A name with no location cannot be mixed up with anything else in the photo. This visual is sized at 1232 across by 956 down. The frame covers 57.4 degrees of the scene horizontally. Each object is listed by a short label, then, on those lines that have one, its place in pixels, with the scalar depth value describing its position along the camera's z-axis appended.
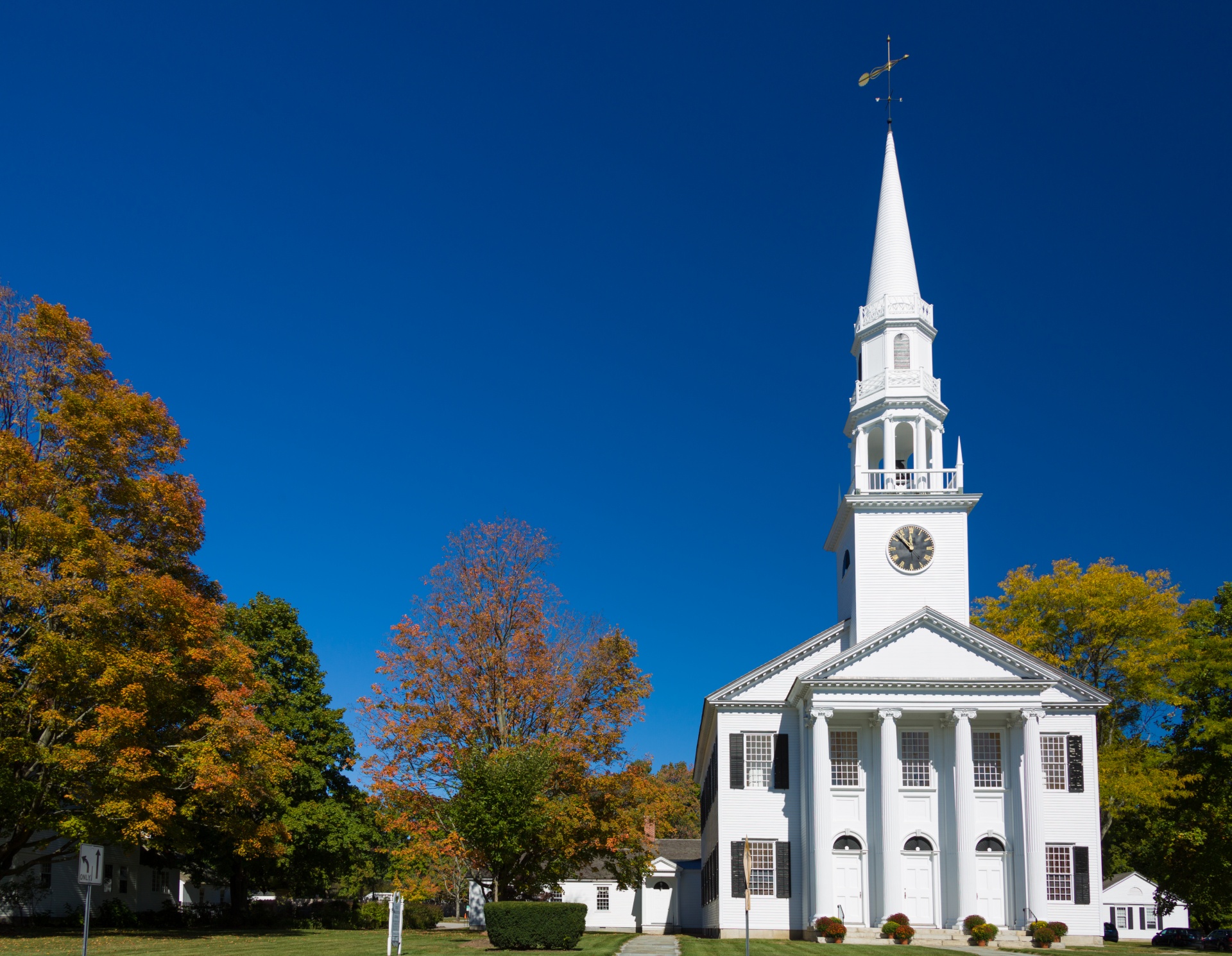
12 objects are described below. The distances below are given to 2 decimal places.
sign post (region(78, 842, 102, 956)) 18.38
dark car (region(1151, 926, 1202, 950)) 46.09
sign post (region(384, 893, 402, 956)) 24.05
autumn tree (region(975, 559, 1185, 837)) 48.34
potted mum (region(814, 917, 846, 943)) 38.28
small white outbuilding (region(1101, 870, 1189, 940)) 62.72
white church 40.00
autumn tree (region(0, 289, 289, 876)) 30.81
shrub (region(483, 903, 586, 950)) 29.09
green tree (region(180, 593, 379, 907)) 47.06
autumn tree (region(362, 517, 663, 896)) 35.72
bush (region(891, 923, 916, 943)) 37.50
